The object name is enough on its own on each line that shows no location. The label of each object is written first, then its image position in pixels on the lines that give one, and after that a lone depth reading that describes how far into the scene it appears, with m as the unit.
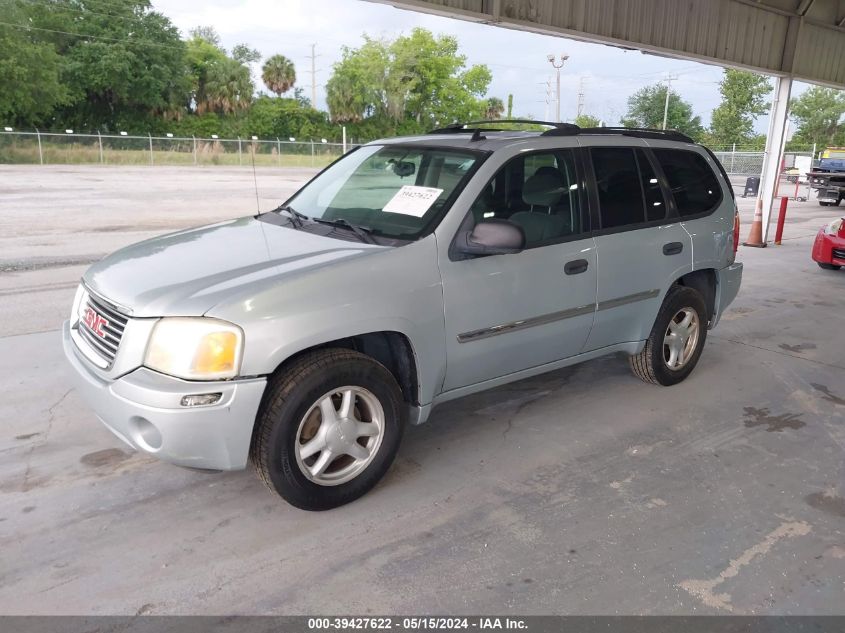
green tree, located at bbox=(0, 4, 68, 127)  38.03
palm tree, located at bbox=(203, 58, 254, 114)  51.75
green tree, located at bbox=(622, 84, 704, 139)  65.50
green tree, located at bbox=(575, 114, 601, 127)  44.33
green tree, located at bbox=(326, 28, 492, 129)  37.66
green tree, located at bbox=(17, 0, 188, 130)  44.88
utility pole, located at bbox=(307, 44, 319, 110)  63.22
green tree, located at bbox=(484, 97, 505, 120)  46.77
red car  9.88
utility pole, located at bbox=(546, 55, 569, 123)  26.21
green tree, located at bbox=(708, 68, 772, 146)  57.12
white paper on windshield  3.54
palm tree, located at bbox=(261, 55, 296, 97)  62.97
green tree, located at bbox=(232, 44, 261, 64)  61.31
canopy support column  12.52
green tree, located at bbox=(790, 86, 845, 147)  63.22
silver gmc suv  2.79
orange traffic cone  12.57
